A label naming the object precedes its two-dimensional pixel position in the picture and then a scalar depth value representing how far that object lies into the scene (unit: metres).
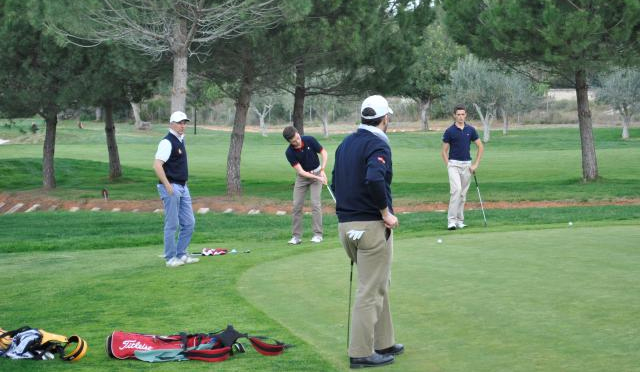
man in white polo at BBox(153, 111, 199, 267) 12.01
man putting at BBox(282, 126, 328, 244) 14.33
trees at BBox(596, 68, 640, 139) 64.81
